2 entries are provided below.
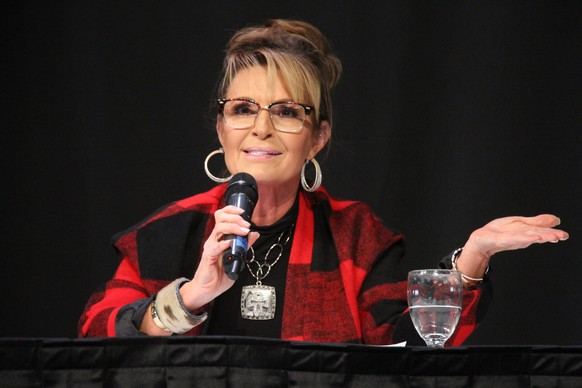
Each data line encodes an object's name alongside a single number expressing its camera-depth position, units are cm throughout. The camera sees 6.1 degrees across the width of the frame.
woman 764
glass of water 733
